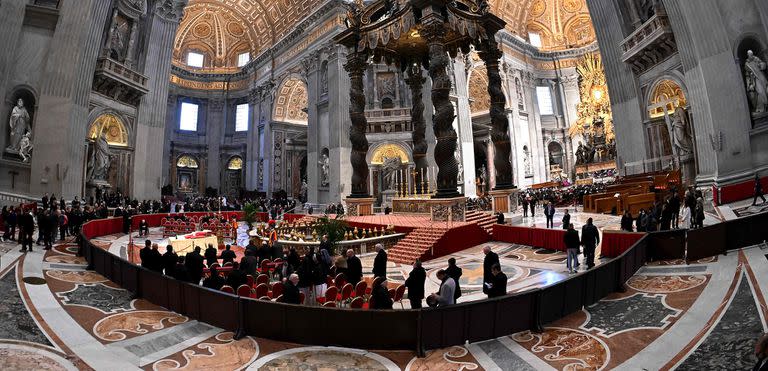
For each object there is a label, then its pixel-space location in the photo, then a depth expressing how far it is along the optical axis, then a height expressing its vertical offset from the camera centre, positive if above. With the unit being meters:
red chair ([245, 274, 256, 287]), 5.84 -1.11
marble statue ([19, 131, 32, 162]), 13.70 +2.72
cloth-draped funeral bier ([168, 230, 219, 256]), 10.53 -0.83
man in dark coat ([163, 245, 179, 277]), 6.05 -0.80
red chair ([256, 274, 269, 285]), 5.79 -1.08
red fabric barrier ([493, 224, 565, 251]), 9.05 -0.78
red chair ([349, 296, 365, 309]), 4.75 -1.25
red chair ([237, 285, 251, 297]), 4.95 -1.09
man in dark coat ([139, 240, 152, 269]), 6.08 -0.72
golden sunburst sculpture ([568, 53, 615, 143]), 28.83 +8.87
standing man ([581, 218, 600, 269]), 6.78 -0.65
